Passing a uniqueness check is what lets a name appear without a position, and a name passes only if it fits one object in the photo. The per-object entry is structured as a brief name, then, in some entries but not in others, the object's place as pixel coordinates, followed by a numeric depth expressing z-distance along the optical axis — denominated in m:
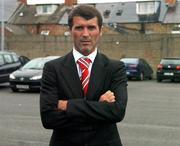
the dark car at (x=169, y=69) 28.86
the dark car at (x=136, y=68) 30.28
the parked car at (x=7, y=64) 20.75
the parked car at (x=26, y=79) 18.64
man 2.93
